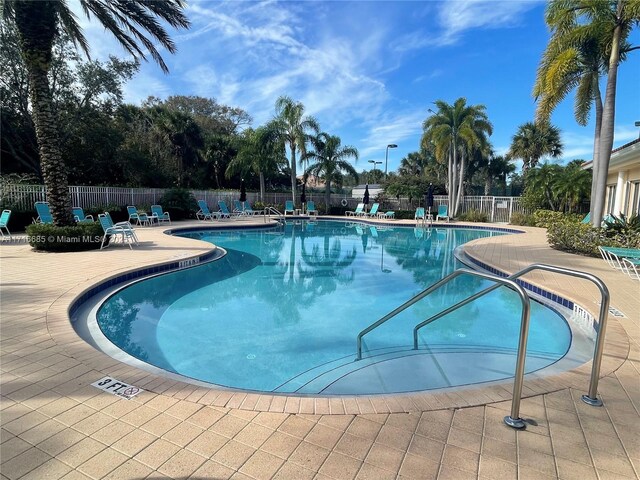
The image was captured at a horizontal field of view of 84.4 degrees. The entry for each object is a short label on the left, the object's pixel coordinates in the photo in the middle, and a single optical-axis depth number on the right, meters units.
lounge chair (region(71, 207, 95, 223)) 12.89
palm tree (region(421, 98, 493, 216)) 21.50
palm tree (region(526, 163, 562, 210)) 20.09
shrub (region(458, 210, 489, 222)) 22.48
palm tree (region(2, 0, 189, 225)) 7.90
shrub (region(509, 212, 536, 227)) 19.83
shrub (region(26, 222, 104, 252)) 8.46
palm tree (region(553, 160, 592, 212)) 18.30
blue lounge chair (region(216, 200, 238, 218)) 20.22
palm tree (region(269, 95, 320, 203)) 23.38
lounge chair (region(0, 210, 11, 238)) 10.13
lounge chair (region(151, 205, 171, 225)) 17.05
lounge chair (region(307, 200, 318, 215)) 24.97
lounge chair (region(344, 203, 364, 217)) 24.98
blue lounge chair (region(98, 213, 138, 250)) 9.38
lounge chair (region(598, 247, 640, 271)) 6.84
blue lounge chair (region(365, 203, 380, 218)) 23.87
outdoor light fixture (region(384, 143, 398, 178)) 32.91
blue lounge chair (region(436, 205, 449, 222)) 22.77
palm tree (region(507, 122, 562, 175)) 29.86
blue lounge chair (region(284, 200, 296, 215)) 24.59
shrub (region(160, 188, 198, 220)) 18.91
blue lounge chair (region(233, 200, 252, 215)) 22.69
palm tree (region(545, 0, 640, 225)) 9.51
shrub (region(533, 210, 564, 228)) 17.62
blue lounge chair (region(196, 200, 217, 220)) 19.44
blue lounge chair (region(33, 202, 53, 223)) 10.53
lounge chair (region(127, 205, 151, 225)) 15.60
